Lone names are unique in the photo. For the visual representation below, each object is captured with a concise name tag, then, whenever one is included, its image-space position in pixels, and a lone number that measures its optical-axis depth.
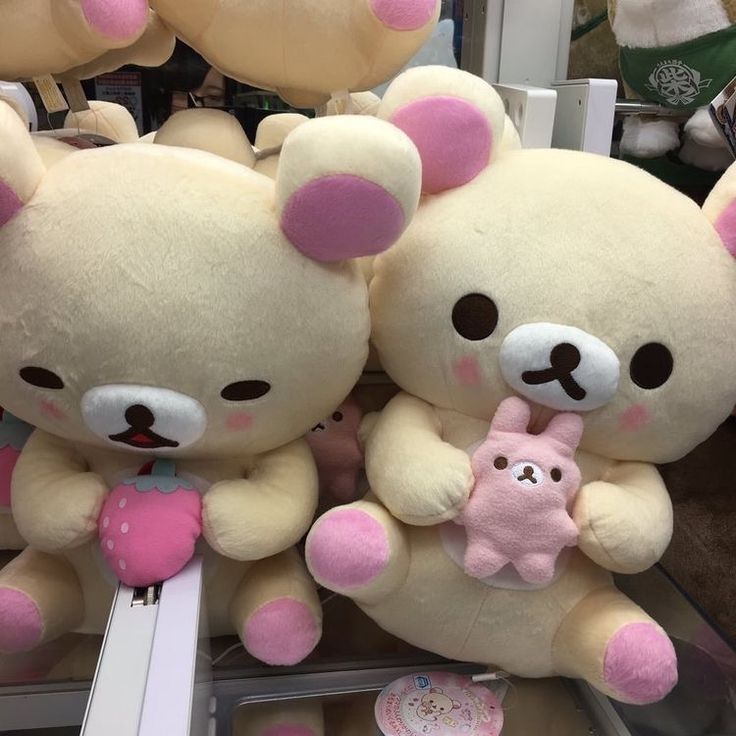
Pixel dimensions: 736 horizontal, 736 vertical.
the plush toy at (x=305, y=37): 0.77
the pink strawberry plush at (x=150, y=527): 0.72
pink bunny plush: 0.71
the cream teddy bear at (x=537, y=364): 0.72
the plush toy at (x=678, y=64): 1.10
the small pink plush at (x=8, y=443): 0.89
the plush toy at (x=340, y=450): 0.94
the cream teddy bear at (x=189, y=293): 0.65
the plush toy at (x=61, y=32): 0.73
